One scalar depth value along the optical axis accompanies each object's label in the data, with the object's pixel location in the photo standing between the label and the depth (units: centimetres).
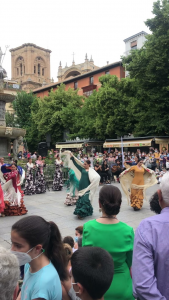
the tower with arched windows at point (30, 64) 7425
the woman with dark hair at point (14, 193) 827
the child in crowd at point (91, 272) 162
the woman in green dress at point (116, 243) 220
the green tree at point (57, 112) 3603
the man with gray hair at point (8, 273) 144
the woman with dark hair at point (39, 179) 1221
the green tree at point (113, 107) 2795
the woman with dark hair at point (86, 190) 758
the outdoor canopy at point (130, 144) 2527
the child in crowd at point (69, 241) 370
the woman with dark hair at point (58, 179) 1294
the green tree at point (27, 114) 4188
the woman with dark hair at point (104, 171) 1512
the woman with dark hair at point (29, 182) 1186
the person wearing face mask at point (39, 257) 186
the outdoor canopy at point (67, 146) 3436
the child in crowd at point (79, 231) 397
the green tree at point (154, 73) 2156
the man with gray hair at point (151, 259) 163
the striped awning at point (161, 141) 2445
